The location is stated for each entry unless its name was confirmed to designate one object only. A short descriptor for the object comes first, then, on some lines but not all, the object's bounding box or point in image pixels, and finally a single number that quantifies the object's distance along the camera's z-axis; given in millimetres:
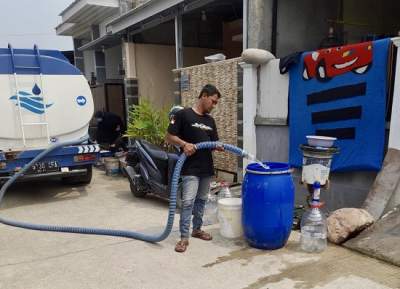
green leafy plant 7289
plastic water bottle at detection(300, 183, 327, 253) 3645
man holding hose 3738
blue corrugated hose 3643
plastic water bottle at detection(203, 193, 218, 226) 4828
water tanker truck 5922
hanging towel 4199
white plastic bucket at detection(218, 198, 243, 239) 4047
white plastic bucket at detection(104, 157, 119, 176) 8477
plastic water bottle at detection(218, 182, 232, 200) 4293
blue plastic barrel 3600
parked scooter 5570
